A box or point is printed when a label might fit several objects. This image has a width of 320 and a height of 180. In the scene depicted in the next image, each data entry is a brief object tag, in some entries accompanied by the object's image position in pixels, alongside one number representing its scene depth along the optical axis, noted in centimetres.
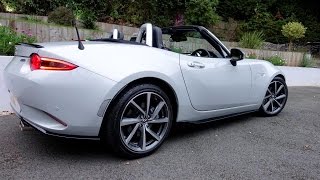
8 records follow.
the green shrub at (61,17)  617
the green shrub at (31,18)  607
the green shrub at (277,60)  683
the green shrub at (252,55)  682
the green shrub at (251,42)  733
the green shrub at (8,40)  377
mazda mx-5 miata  204
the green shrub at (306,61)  745
